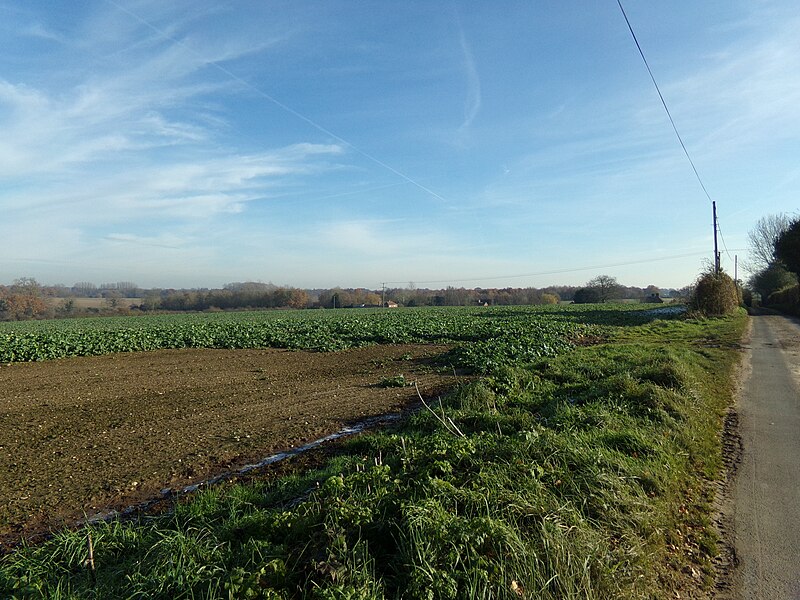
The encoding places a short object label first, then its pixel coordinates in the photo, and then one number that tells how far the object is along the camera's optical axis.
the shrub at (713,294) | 30.22
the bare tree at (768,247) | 60.03
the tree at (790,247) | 37.94
